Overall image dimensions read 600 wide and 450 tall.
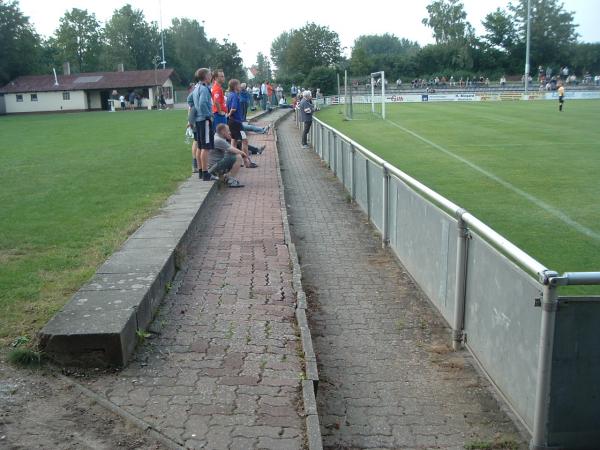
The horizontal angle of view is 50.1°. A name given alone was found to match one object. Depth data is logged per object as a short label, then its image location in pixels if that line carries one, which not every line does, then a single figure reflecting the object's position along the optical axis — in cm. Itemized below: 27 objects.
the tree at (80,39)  9981
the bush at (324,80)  6003
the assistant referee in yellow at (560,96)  3472
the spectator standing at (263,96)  3759
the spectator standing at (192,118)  1083
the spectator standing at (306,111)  1888
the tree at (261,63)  14500
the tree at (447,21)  9644
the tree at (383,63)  8031
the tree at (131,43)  9494
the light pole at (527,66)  5602
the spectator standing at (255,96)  4080
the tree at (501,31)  8975
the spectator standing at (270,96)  3889
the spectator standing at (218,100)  1150
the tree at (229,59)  5884
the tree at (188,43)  10031
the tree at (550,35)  8681
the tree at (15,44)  6388
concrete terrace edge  404
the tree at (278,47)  15238
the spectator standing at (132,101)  5891
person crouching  1155
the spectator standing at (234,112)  1327
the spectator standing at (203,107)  1038
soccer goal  3397
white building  6156
